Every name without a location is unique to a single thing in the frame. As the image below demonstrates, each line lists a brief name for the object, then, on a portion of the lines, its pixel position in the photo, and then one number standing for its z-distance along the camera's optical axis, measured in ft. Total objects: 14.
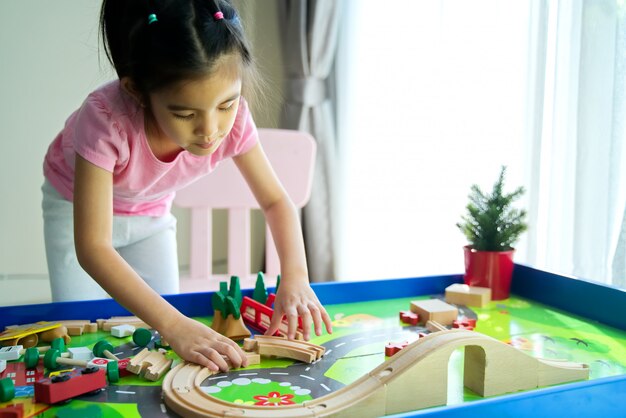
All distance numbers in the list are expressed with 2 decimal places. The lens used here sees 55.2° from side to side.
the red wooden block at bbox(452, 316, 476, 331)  2.70
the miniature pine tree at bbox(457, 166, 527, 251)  3.35
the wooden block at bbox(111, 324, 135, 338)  2.56
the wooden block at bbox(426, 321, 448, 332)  2.65
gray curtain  6.61
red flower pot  3.28
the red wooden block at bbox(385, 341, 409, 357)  2.35
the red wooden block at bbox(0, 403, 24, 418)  1.73
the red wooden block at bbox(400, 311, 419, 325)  2.81
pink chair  5.29
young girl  2.36
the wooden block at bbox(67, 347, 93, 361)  2.27
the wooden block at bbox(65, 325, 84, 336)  2.60
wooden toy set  1.80
